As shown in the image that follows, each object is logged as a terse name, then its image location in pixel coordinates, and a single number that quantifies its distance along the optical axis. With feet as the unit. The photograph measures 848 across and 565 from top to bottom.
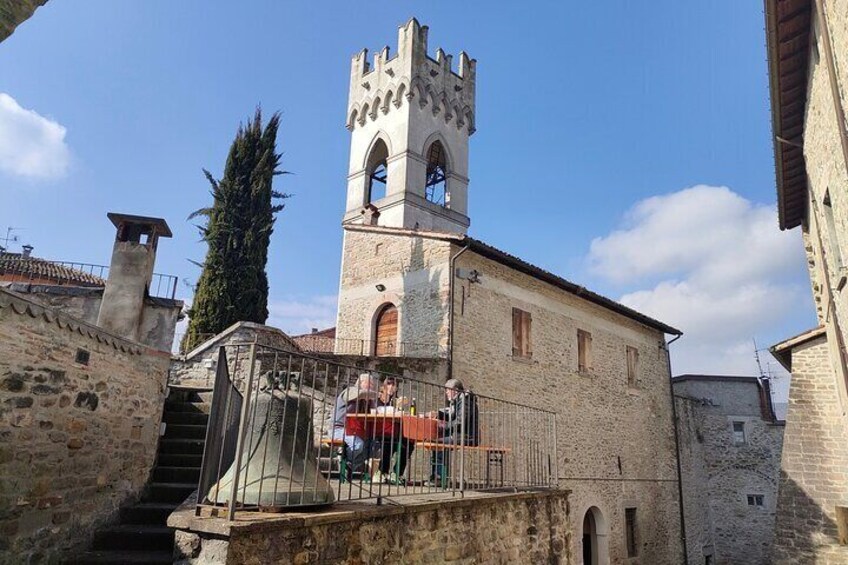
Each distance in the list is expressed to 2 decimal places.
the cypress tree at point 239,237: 54.19
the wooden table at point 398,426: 17.78
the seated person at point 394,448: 19.04
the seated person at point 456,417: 18.53
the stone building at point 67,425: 15.06
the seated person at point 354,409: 17.34
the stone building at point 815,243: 21.81
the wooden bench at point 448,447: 18.22
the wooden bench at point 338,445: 13.81
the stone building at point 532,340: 40.83
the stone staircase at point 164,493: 16.21
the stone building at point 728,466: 62.13
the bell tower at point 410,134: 67.26
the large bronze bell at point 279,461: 11.51
